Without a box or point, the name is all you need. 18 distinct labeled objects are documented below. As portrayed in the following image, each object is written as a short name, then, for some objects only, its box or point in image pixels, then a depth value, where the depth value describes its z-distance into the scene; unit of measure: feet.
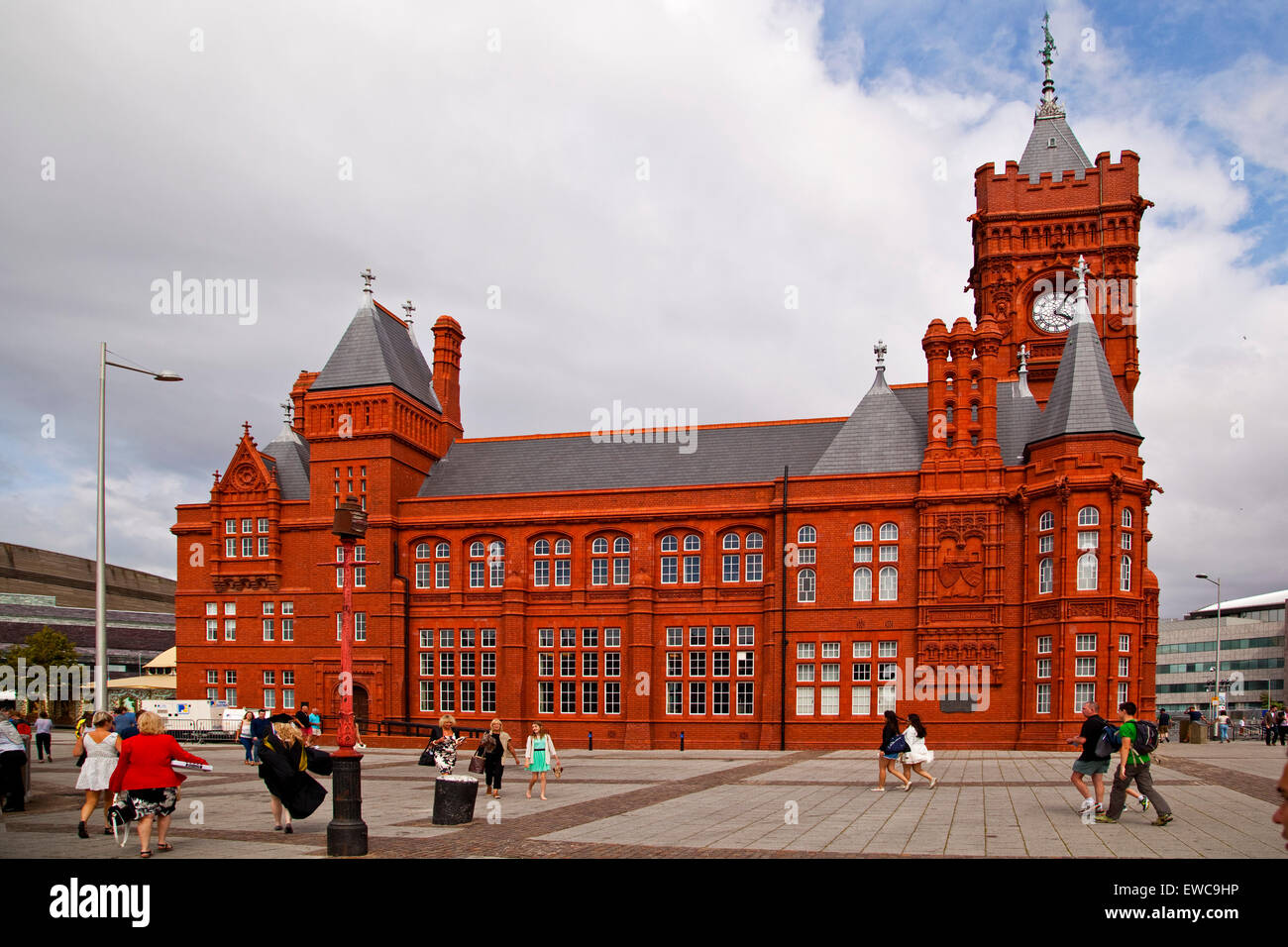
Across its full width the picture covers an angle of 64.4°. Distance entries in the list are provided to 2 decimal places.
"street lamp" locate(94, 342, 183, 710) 65.72
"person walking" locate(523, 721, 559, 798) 74.59
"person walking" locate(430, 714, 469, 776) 71.61
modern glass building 394.73
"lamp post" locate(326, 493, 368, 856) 47.24
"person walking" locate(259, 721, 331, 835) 52.90
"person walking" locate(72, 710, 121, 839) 53.72
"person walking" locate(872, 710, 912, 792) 75.66
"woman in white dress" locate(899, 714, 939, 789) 77.51
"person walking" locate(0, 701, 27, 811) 63.26
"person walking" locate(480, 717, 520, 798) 74.90
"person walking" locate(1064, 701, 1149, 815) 58.85
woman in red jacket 47.32
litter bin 59.06
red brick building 139.23
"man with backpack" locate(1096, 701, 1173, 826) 58.23
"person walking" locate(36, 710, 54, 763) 108.06
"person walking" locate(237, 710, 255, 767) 106.60
